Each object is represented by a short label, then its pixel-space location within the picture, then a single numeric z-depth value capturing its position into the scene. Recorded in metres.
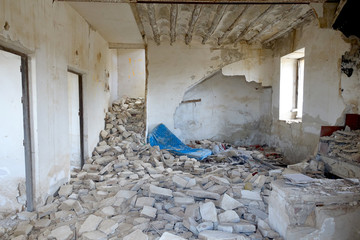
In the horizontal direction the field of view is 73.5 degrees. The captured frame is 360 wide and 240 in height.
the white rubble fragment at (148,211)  2.93
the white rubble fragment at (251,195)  3.33
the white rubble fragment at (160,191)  3.32
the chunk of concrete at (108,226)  2.67
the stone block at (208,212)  2.76
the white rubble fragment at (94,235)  2.54
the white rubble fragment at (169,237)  2.37
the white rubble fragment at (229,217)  2.75
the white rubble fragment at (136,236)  2.48
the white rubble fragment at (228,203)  3.02
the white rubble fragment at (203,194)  3.29
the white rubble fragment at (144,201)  3.16
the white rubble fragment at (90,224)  2.68
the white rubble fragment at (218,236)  2.36
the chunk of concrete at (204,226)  2.60
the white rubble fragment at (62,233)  2.56
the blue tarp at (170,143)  5.93
